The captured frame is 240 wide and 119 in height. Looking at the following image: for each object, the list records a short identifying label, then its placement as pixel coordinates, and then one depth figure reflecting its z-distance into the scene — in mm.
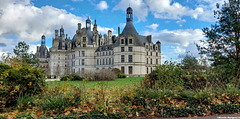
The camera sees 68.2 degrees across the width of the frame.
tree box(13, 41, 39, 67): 37031
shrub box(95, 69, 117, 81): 23547
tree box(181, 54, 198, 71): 33462
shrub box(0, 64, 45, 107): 6527
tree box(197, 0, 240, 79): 15242
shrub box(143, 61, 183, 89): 8078
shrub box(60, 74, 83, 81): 24875
